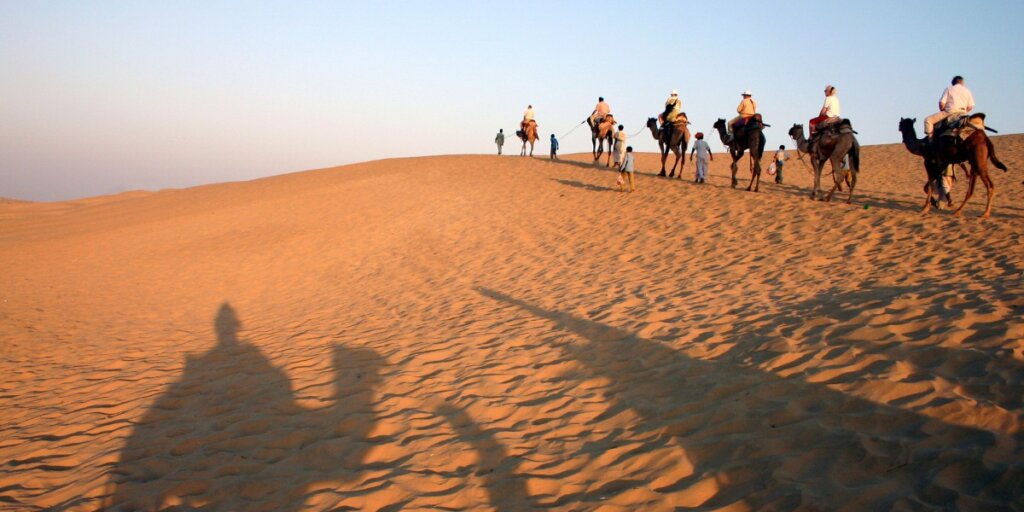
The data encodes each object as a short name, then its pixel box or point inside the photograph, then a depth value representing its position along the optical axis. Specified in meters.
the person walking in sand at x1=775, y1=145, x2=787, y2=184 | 20.50
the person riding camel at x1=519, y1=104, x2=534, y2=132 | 27.63
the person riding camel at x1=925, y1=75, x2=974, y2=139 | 11.20
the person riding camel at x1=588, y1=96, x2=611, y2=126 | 23.38
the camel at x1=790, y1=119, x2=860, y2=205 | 13.94
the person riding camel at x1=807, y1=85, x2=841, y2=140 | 14.13
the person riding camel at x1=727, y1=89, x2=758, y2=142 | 16.72
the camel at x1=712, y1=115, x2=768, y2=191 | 16.28
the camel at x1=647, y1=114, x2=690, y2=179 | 19.42
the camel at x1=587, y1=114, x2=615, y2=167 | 23.27
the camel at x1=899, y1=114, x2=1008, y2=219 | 11.01
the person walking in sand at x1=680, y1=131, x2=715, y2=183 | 19.05
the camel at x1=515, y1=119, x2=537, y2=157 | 27.84
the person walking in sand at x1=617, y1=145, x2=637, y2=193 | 17.31
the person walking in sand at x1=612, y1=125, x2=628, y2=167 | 18.90
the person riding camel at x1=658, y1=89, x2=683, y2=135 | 19.41
